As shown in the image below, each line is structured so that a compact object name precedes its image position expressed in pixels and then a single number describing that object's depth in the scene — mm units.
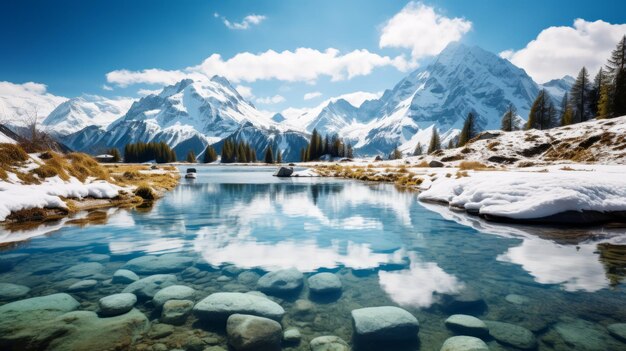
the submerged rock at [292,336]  4598
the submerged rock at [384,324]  4629
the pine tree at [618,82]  50469
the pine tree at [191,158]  149838
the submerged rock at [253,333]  4344
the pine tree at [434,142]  105969
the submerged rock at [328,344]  4363
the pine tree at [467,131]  88975
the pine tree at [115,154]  122000
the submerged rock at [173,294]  5724
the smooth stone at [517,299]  5777
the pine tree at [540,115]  76050
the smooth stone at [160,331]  4652
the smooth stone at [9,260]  7512
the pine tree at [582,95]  70500
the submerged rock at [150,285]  6131
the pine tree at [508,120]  84125
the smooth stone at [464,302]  5523
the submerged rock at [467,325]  4727
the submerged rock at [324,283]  6418
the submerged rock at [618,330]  4532
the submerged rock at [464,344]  4195
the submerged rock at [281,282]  6426
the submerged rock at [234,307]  5180
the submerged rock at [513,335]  4426
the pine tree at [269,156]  142125
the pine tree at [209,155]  164375
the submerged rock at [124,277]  6781
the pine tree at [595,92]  68625
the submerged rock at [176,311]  5080
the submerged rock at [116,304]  5301
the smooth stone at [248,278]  6844
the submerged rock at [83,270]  7152
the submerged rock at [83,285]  6337
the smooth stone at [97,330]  4242
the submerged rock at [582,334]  4348
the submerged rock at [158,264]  7555
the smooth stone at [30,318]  4285
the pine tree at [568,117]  67438
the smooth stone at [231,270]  7410
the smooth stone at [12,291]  5863
